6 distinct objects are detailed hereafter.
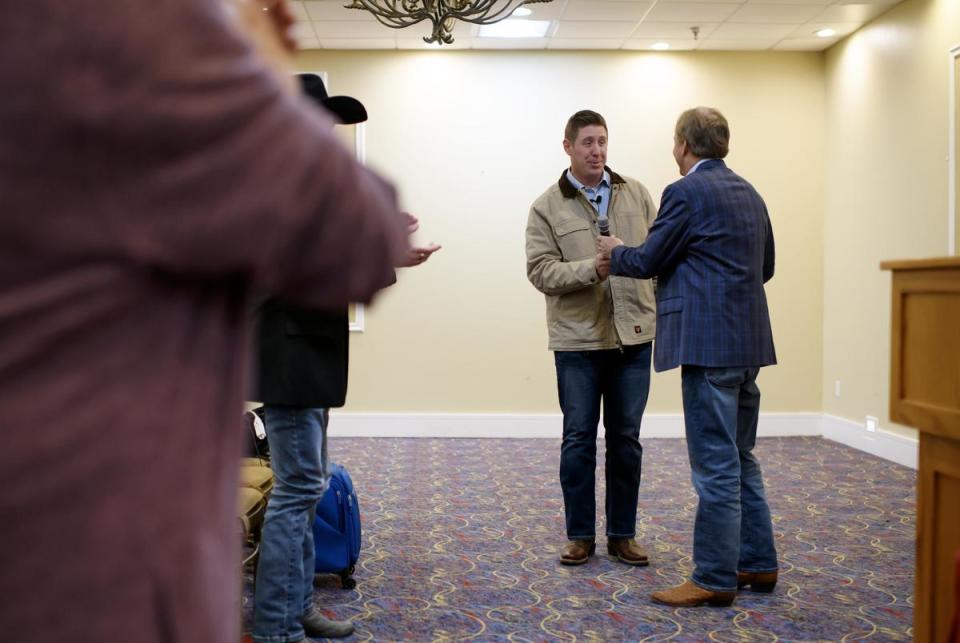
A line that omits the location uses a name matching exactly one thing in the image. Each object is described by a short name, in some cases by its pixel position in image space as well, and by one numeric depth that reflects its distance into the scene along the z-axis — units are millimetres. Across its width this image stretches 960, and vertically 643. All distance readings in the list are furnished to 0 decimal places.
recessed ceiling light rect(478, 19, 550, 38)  6992
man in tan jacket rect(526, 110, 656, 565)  3723
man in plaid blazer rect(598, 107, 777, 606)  3164
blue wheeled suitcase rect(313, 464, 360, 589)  3398
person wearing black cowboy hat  2521
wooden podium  1849
